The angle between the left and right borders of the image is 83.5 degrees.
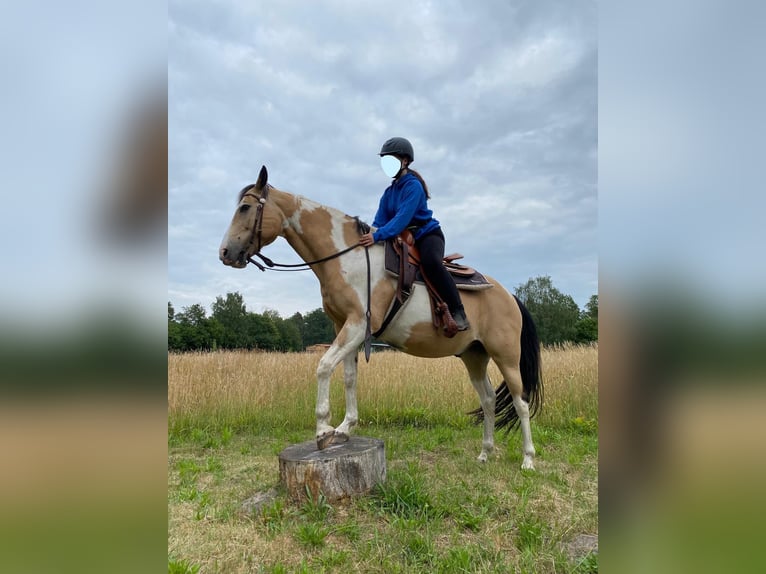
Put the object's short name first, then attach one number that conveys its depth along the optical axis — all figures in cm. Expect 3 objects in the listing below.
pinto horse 375
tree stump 351
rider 418
